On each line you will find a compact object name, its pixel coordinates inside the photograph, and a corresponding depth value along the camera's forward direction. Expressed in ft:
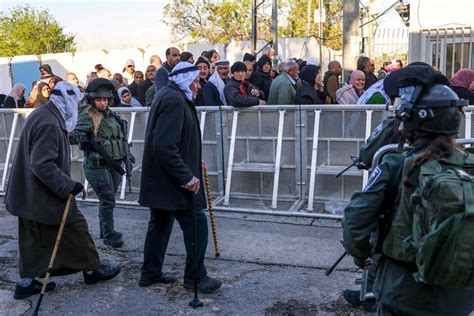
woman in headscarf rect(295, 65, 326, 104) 23.12
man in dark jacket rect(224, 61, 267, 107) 22.36
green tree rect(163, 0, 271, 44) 114.42
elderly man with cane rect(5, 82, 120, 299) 13.69
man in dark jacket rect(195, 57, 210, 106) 25.03
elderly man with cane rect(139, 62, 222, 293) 13.48
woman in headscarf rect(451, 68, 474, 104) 21.72
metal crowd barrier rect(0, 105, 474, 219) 21.39
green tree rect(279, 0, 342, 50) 120.47
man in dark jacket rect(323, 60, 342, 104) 26.21
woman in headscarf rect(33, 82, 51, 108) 22.06
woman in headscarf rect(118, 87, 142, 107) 26.63
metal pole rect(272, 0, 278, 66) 61.00
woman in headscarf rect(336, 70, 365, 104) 23.27
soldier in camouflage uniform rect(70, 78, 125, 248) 17.85
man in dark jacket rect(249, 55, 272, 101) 28.68
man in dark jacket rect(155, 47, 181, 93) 22.70
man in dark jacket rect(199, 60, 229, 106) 24.38
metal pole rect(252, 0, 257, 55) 60.90
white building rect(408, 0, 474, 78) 31.01
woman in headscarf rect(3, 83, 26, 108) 29.40
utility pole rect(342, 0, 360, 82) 32.22
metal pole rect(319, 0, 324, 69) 69.31
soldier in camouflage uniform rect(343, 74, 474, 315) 7.47
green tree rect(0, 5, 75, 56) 127.03
